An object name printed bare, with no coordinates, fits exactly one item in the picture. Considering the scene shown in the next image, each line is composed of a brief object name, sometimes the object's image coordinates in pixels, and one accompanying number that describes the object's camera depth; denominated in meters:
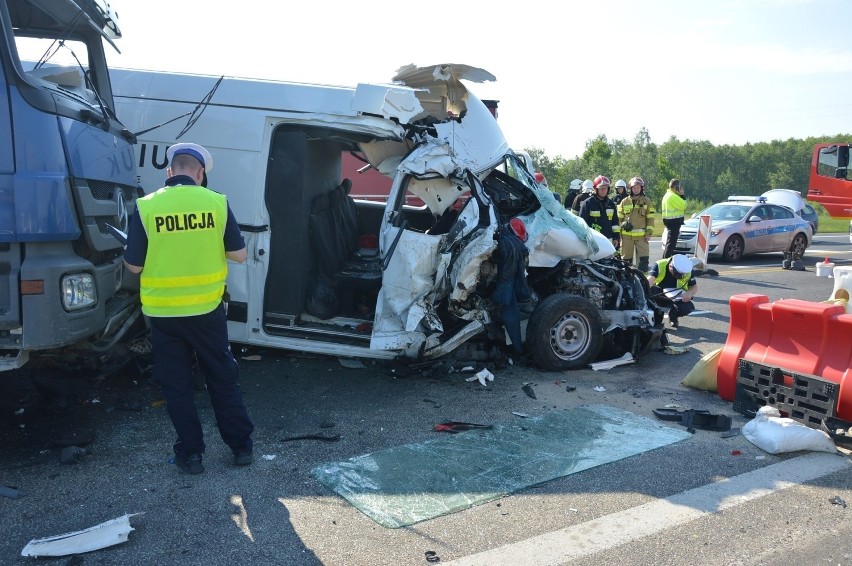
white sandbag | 4.64
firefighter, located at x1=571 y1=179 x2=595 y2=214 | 12.43
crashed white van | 5.89
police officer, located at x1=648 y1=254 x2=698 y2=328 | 8.44
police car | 16.25
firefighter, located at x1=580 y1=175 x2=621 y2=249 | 10.64
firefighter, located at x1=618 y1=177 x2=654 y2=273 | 11.50
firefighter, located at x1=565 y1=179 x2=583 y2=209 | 13.66
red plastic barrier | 5.01
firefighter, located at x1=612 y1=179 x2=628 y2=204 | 12.74
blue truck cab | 3.77
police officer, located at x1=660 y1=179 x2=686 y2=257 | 13.59
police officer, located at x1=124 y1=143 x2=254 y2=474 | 3.88
